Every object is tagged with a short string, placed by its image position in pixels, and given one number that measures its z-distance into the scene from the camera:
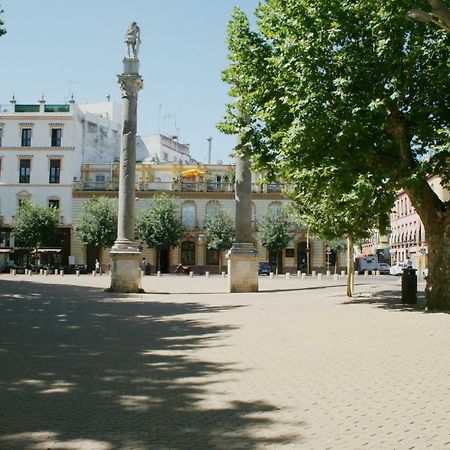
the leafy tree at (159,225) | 57.31
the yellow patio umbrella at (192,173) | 63.25
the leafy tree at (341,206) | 14.91
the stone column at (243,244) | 23.91
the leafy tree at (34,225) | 56.38
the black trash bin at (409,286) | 17.89
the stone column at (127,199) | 23.17
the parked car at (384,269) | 62.85
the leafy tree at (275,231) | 58.21
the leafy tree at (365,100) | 14.38
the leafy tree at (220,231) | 58.22
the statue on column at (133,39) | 24.47
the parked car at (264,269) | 54.28
